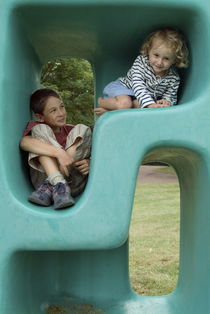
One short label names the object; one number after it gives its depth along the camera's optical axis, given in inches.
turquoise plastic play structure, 108.3
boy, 116.0
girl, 123.3
